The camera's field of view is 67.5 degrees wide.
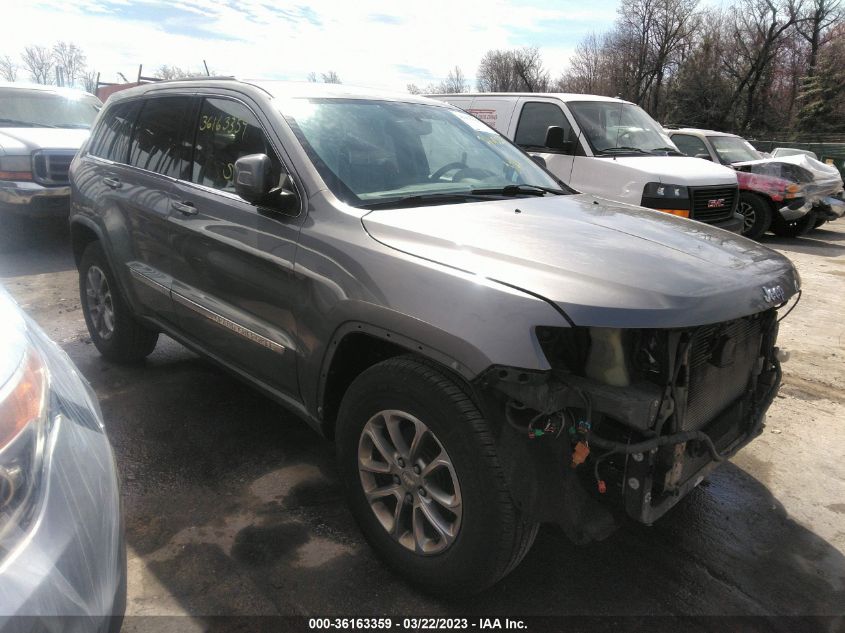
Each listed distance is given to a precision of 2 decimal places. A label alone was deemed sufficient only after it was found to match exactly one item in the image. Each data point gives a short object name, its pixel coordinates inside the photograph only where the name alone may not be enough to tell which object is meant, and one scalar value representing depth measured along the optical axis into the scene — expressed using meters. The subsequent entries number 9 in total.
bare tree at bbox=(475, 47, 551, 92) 59.72
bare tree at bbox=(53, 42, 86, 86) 52.58
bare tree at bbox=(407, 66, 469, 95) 60.95
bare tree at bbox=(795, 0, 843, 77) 40.59
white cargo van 7.37
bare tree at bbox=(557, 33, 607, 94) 52.78
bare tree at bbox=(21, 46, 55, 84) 51.95
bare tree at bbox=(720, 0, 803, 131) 39.47
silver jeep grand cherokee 2.01
